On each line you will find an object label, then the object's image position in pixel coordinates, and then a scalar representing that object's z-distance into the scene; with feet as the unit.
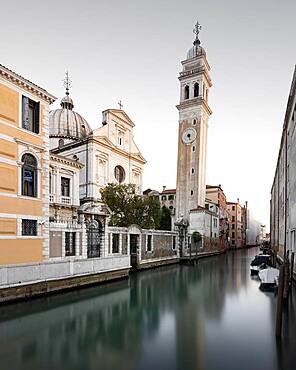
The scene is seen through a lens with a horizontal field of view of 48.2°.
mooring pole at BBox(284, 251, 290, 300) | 41.13
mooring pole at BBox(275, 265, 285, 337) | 27.26
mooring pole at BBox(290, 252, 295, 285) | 49.56
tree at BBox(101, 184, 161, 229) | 78.12
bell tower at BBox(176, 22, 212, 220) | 127.54
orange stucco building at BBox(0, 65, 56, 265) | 40.65
